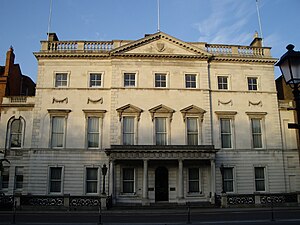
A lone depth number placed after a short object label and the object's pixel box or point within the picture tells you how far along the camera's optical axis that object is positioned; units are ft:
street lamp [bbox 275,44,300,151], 20.35
